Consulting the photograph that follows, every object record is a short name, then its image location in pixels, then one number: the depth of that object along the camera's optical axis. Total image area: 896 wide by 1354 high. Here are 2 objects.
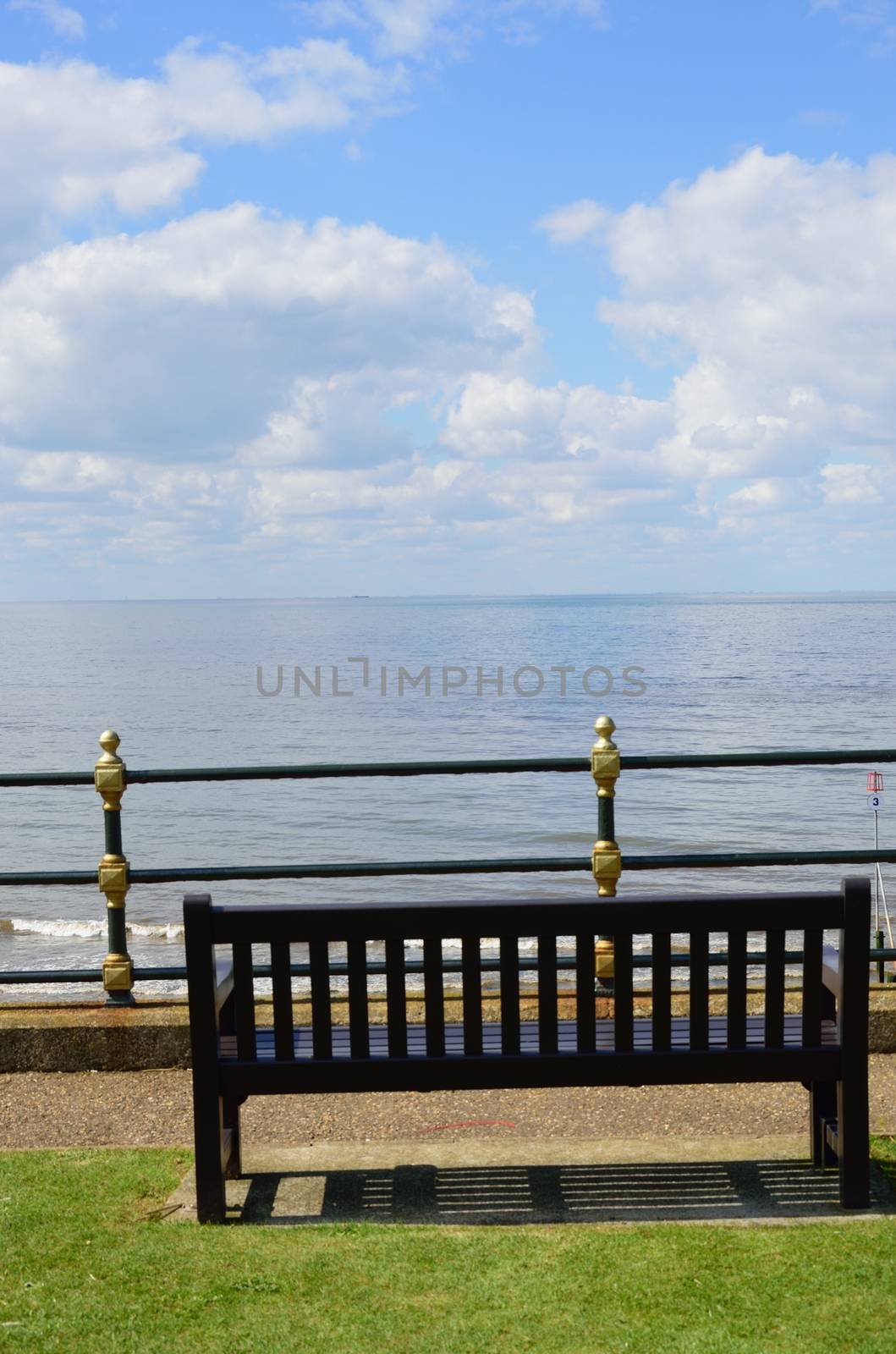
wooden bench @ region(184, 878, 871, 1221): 4.10
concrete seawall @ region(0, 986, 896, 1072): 6.09
